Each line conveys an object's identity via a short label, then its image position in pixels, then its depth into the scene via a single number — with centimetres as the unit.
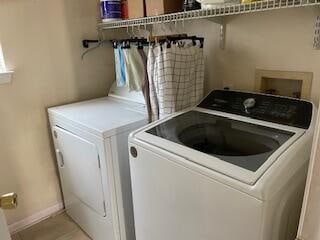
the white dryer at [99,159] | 158
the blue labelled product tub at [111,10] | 191
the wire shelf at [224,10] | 108
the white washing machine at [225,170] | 92
